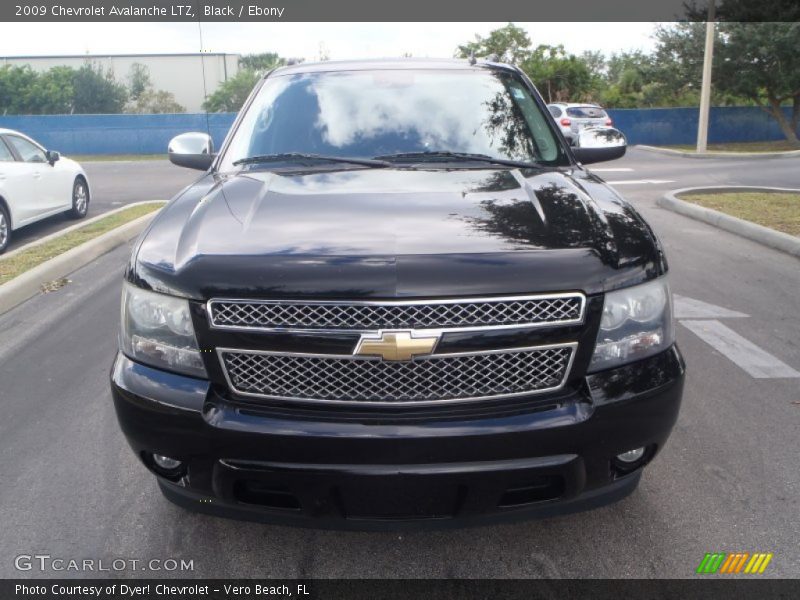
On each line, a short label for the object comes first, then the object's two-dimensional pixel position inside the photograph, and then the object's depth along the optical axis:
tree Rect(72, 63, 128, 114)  54.22
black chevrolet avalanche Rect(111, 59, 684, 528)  2.23
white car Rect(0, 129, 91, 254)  9.09
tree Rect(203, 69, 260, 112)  48.34
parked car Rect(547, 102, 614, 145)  24.48
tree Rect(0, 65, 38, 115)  45.34
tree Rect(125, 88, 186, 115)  59.19
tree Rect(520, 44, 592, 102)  33.88
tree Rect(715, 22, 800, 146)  25.22
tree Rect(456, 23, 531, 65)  37.28
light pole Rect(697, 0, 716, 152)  23.97
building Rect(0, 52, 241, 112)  68.94
